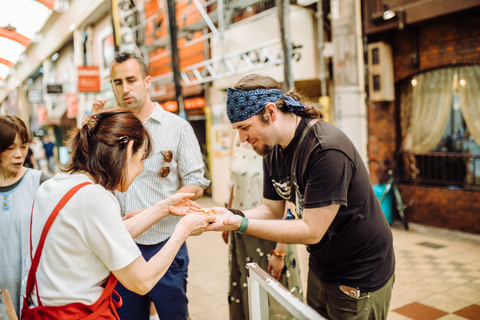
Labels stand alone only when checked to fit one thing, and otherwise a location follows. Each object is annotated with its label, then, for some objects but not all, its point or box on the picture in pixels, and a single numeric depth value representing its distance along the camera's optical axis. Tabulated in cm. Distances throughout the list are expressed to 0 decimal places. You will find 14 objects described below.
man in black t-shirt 181
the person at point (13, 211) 261
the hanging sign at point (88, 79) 1401
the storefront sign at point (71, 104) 1894
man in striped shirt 268
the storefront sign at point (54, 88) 1341
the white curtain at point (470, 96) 692
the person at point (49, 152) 2052
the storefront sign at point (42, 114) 2475
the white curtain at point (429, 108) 740
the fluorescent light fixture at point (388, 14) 706
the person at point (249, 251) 306
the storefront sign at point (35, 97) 2130
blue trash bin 747
